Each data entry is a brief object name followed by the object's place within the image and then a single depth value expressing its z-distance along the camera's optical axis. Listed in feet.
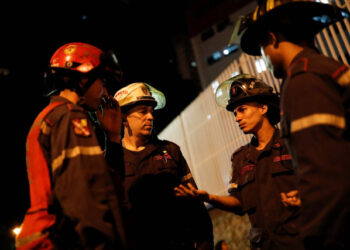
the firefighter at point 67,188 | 6.68
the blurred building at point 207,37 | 77.98
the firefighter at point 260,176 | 9.82
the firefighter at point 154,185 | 11.86
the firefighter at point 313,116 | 5.39
